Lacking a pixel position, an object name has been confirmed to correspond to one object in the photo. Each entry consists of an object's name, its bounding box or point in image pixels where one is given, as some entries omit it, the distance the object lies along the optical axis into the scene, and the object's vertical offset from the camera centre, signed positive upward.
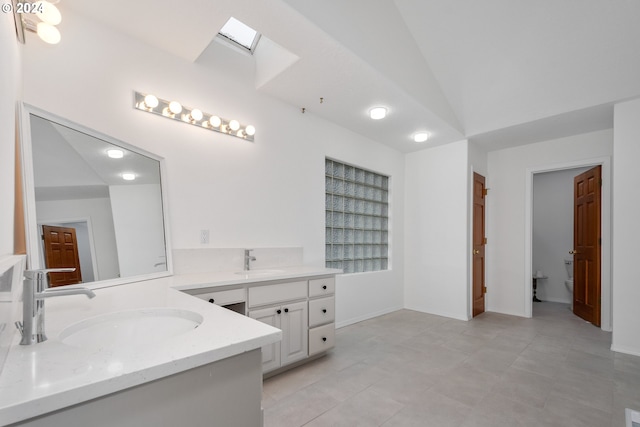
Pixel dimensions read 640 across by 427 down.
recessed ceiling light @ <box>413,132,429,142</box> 3.73 +0.82
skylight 2.50 +1.46
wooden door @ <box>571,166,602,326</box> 3.59 -0.60
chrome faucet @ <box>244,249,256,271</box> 2.50 -0.45
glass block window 3.52 -0.20
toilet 4.89 -1.23
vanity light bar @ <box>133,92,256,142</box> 2.04 +0.68
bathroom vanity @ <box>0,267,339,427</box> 0.54 -0.36
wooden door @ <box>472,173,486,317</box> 4.06 -0.59
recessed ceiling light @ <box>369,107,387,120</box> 3.04 +0.93
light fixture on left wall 1.37 +0.90
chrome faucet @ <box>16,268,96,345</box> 0.73 -0.25
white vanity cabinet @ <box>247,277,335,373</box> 2.10 -0.86
